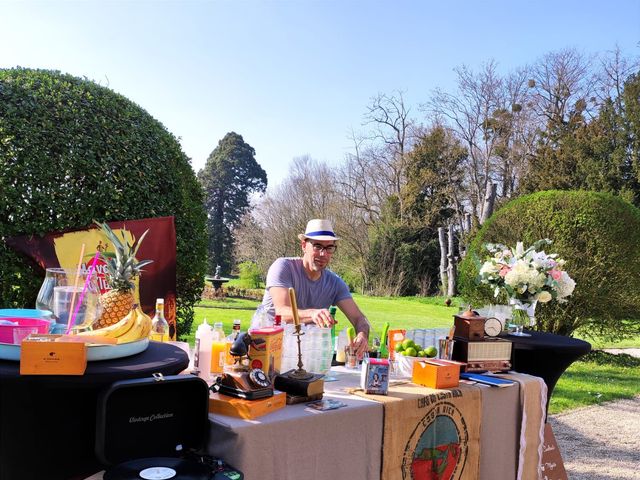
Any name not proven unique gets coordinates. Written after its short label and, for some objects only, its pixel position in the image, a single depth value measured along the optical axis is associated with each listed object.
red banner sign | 3.92
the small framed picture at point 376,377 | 2.44
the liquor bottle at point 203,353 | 2.46
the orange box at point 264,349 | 2.31
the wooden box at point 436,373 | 2.63
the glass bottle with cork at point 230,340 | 2.38
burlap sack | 2.37
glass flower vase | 3.98
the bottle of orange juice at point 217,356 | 2.48
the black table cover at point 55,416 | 1.83
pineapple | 2.49
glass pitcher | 2.26
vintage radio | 3.02
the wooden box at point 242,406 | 1.98
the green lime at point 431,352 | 2.91
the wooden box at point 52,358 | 1.78
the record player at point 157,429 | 1.68
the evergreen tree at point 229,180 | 34.06
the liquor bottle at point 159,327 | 2.70
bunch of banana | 2.16
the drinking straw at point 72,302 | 2.25
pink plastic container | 1.99
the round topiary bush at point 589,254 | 8.82
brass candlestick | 2.29
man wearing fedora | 3.72
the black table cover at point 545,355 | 3.68
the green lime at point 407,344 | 2.96
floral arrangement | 3.91
